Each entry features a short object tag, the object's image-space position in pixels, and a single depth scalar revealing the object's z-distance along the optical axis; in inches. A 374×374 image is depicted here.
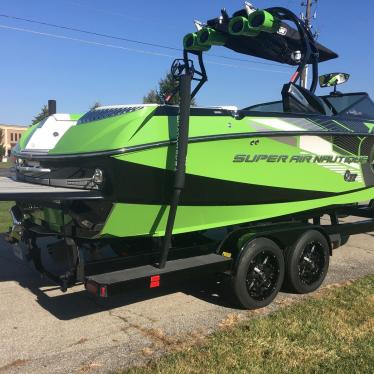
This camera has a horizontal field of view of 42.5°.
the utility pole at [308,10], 1007.0
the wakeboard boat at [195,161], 159.8
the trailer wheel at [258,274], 187.9
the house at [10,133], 3258.4
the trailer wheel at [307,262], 207.5
